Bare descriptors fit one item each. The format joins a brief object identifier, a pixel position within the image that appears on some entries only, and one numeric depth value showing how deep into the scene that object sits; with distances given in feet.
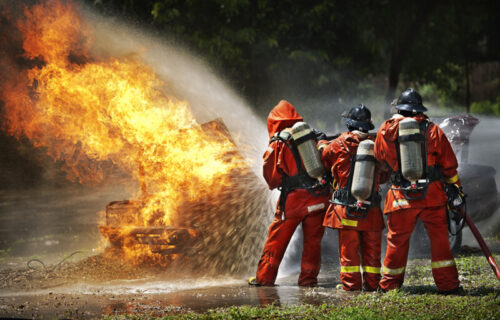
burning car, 55.72
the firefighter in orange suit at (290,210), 46.98
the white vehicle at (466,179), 61.57
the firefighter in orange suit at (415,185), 40.86
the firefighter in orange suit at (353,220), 44.11
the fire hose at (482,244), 40.78
